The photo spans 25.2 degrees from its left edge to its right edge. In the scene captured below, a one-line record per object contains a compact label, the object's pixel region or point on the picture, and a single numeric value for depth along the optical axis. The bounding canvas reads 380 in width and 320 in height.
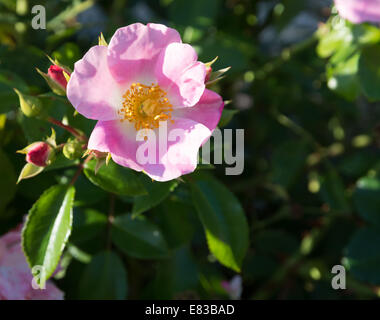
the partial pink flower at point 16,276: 0.35
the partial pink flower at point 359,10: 0.37
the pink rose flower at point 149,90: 0.32
